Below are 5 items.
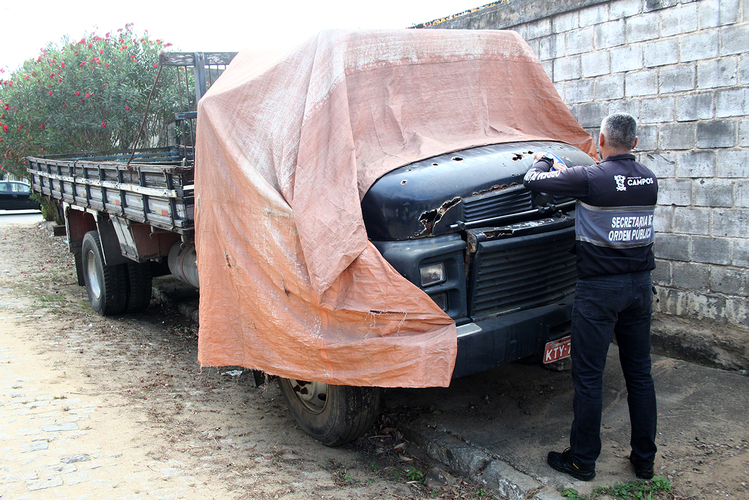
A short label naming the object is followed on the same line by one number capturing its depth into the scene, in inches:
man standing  114.8
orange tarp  116.8
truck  121.7
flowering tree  461.7
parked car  870.4
